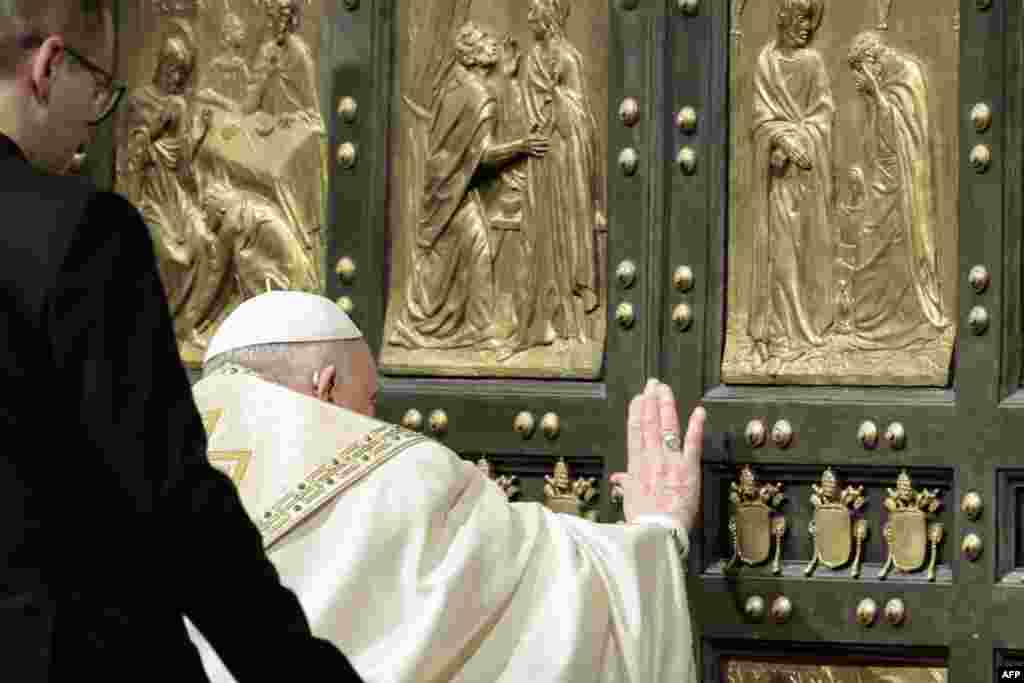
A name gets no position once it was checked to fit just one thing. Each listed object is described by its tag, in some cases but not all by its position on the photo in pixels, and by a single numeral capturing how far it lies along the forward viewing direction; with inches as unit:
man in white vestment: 276.3
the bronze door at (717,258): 329.7
